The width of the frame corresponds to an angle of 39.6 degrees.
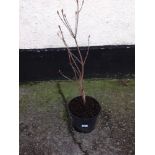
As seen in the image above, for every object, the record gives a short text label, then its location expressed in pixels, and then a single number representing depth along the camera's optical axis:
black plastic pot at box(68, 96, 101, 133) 1.88
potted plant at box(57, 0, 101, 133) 1.89
